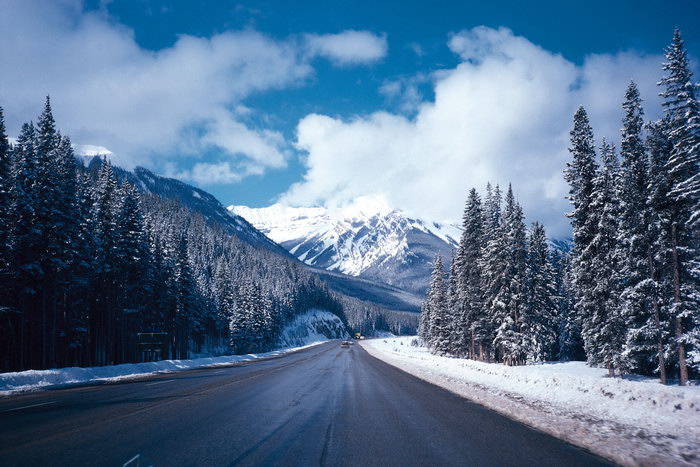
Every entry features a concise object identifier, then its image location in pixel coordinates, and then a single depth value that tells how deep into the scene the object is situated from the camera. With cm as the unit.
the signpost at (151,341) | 3250
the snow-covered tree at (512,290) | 3772
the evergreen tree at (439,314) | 5591
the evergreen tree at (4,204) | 2548
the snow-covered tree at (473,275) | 4469
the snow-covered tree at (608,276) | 2898
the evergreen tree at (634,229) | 2619
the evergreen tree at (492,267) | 3925
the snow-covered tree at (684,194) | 2273
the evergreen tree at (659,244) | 2492
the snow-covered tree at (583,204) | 3081
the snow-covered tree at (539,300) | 3847
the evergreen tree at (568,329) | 5312
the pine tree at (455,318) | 4977
